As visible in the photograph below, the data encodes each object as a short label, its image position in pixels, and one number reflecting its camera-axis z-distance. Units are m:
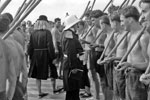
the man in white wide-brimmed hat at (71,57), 6.72
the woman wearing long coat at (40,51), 8.40
